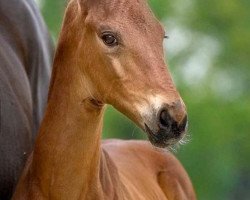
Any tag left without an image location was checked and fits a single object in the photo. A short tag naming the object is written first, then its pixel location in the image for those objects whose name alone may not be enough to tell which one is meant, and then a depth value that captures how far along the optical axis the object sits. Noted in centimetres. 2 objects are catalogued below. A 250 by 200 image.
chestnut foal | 1146
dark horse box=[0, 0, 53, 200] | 1359
